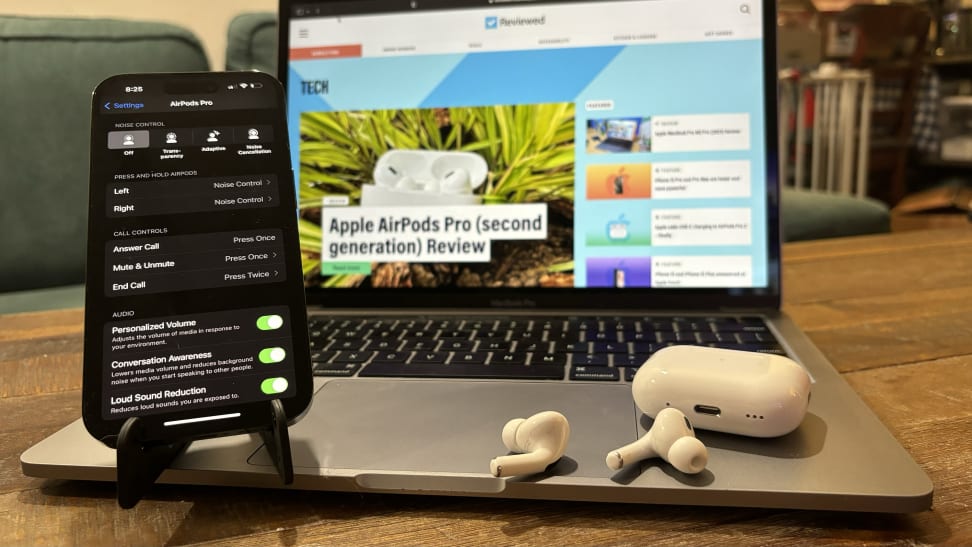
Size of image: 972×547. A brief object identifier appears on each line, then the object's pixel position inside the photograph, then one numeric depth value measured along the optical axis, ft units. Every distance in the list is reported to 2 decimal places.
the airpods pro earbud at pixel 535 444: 1.18
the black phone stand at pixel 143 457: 1.17
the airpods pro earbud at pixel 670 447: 1.16
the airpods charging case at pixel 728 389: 1.27
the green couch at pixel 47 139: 4.25
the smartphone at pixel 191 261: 1.26
